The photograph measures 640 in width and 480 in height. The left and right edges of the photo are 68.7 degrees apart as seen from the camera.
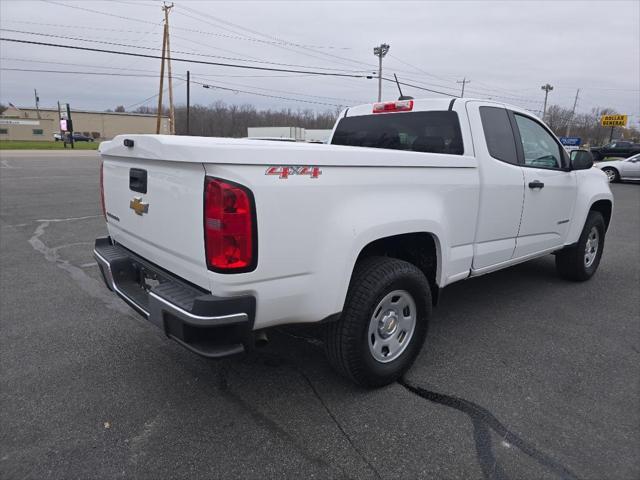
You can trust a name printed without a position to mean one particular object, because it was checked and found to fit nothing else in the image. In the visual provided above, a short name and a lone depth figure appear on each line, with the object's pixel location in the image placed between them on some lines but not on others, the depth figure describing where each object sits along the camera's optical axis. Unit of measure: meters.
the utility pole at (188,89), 43.40
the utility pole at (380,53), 42.59
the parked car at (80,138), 73.12
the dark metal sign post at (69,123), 48.21
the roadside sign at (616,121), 55.41
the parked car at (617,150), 33.19
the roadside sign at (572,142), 35.76
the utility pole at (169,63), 34.25
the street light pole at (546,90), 72.38
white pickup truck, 2.25
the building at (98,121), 86.19
